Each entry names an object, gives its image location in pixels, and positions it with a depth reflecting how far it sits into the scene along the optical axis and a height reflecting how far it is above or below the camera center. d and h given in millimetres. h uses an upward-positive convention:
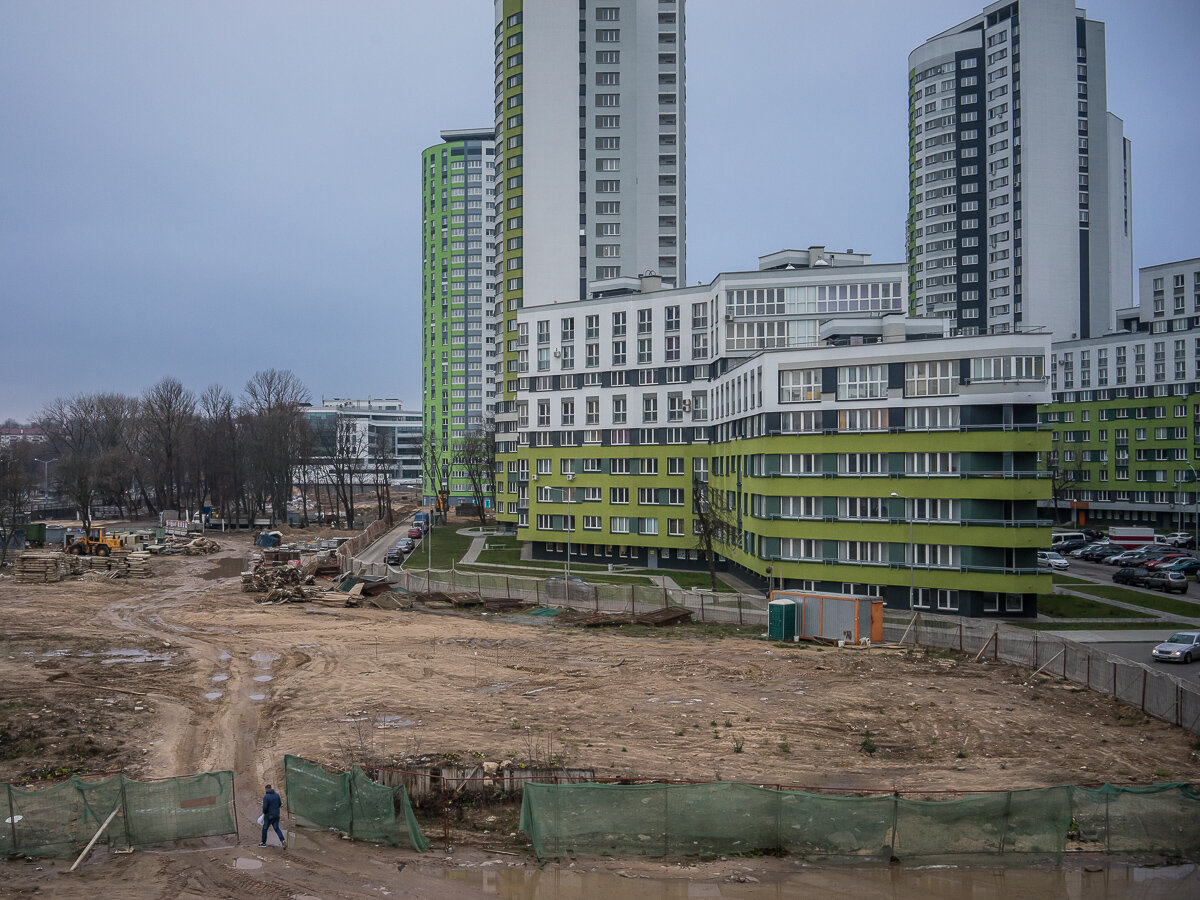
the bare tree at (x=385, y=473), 117312 -1305
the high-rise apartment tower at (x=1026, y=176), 118125 +38410
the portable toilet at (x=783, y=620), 42250 -7192
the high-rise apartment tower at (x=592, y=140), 88625 +31603
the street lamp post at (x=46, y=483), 141750 -2968
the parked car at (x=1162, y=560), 66294 -7138
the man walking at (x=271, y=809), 18500 -6989
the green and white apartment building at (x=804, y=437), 47156 +1709
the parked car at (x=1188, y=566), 65562 -7309
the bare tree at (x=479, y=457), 119812 +990
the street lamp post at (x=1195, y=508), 78344 -4018
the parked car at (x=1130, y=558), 70188 -7220
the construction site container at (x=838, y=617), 41062 -6940
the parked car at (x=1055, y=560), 68188 -7192
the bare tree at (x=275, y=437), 115188 +3459
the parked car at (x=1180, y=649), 37281 -7565
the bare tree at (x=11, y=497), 75588 -3015
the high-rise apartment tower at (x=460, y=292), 163500 +30947
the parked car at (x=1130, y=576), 61438 -7549
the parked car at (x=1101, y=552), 75688 -7331
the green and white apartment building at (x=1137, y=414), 91250 +5340
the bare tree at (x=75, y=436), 108750 +4294
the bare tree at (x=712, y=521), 61219 -3862
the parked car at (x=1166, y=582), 58719 -7619
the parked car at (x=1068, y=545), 81562 -7215
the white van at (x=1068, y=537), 83250 -6720
